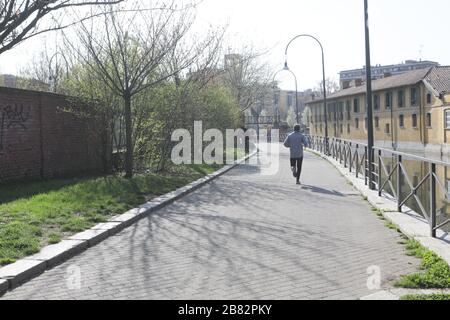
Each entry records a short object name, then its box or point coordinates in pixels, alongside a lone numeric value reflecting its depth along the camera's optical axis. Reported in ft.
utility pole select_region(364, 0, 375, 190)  40.19
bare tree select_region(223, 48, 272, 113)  120.05
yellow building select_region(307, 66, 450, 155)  139.74
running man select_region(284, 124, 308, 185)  45.88
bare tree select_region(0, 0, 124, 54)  23.65
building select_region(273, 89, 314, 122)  466.04
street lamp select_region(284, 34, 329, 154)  104.22
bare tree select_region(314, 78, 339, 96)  323.10
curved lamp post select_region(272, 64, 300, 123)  108.91
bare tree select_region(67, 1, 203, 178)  43.09
